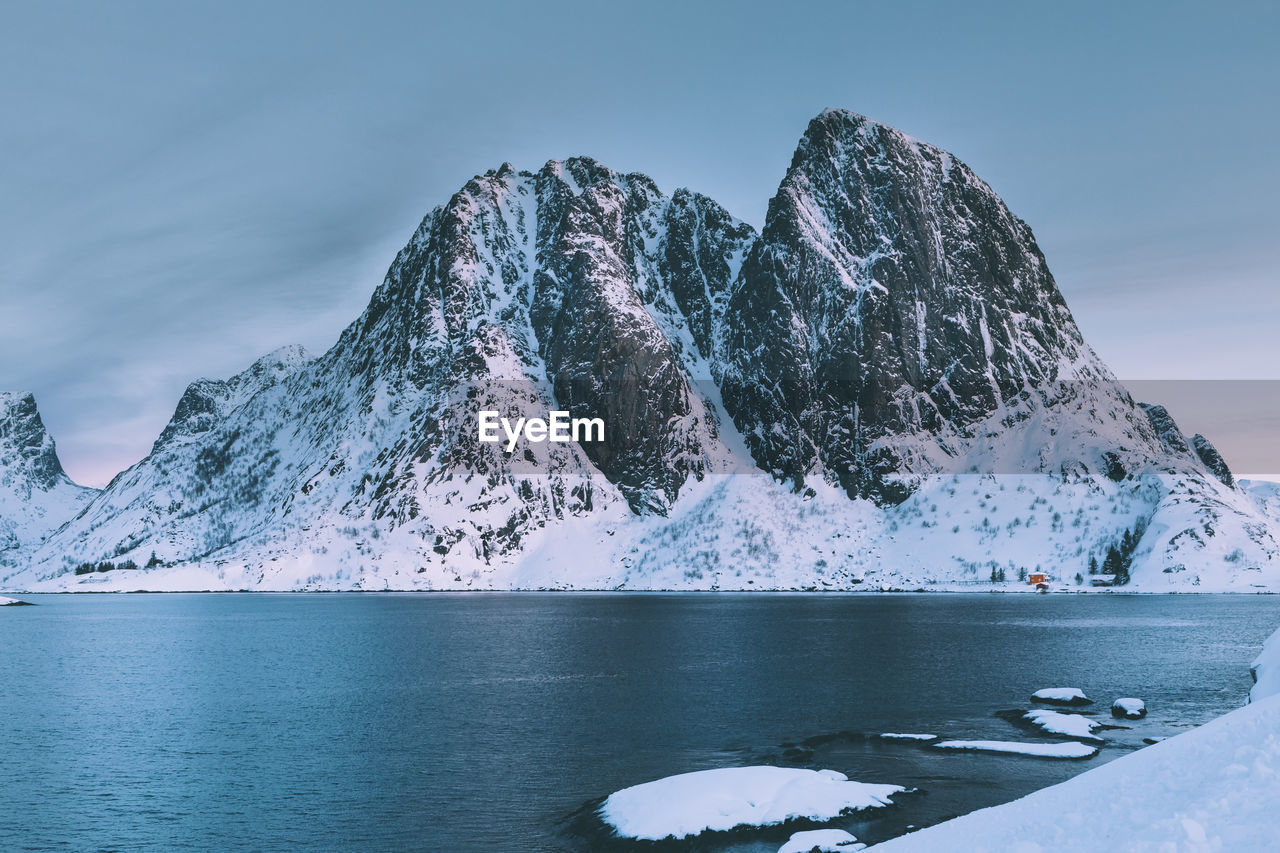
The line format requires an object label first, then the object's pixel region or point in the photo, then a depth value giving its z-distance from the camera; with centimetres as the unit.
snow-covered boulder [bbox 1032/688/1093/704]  9619
